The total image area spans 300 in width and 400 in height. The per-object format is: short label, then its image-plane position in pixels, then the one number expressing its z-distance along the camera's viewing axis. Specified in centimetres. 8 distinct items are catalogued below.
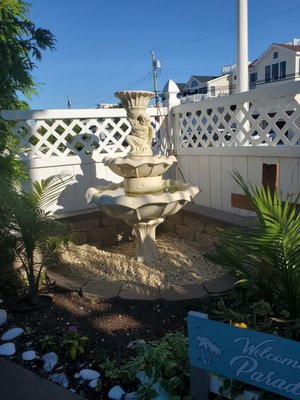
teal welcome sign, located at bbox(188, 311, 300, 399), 117
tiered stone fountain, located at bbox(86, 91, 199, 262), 287
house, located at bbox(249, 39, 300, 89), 2242
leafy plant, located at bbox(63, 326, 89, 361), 199
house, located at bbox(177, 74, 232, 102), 3033
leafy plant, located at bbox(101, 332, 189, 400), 158
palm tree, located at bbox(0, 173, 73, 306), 247
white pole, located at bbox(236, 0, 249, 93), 394
